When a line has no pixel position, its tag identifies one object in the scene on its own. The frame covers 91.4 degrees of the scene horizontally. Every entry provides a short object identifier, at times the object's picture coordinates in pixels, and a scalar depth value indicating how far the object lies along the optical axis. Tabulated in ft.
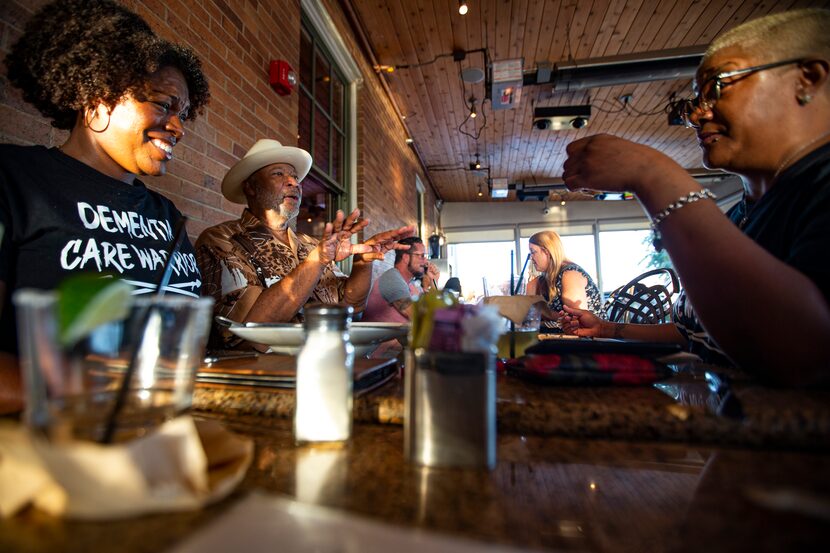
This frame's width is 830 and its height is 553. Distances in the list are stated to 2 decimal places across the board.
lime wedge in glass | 1.14
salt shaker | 1.84
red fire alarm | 8.27
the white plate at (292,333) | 2.66
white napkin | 1.07
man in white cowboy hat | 5.18
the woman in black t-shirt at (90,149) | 3.28
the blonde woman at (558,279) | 10.81
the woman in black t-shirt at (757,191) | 2.15
